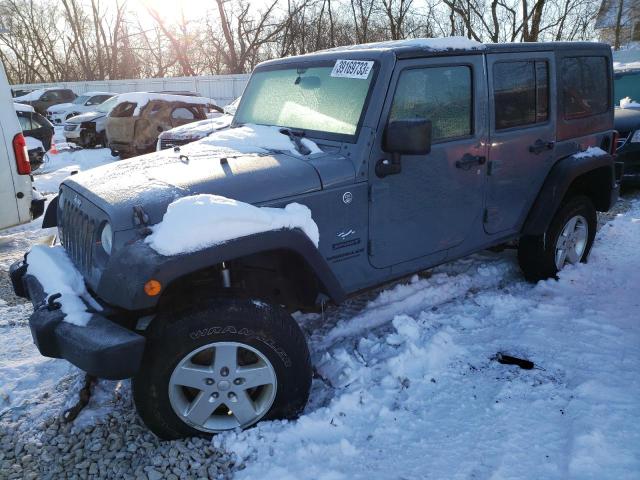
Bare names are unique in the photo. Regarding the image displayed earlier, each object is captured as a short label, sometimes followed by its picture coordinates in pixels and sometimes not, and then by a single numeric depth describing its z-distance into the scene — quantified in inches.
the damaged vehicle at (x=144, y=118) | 484.4
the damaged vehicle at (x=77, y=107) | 853.8
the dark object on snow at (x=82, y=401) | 116.0
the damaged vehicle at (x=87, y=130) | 604.7
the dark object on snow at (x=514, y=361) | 129.5
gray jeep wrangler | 97.7
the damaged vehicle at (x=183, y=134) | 352.8
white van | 214.7
